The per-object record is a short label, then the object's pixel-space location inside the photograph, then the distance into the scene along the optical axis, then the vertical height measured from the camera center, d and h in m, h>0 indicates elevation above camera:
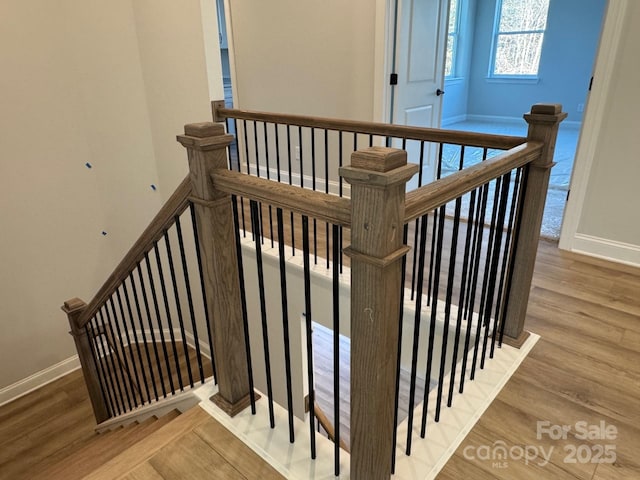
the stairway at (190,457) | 1.47 -1.26
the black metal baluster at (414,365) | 1.42 -0.93
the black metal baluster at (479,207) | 1.62 -0.53
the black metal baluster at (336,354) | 1.19 -0.83
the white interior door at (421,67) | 3.69 -0.12
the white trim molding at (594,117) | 2.57 -0.38
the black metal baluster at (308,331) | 1.23 -0.81
